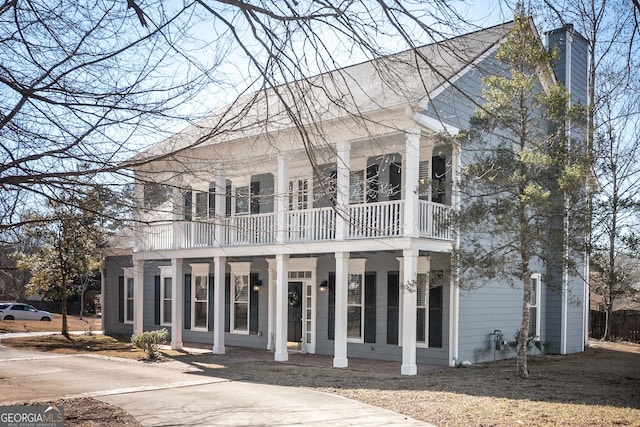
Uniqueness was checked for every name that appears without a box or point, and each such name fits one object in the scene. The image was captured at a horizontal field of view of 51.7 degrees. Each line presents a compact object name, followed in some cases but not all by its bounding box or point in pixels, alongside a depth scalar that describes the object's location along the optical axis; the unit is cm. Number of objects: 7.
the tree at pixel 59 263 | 2277
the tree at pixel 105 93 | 535
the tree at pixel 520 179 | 1257
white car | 3578
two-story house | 1396
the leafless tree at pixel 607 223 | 1262
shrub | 1630
